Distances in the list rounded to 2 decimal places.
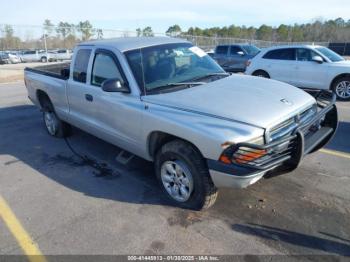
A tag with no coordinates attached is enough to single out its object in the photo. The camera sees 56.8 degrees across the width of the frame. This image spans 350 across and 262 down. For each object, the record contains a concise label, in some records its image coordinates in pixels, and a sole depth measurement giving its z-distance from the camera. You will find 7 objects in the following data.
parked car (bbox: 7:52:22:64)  33.69
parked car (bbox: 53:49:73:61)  34.41
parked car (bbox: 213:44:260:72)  16.03
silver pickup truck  3.19
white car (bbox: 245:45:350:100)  9.42
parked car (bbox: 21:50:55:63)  34.05
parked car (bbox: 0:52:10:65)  33.06
